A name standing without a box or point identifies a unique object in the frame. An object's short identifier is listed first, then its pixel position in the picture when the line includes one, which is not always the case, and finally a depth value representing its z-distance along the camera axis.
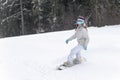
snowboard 11.13
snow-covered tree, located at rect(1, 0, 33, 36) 38.22
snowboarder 11.13
